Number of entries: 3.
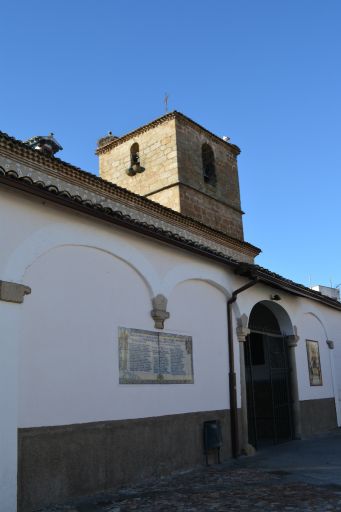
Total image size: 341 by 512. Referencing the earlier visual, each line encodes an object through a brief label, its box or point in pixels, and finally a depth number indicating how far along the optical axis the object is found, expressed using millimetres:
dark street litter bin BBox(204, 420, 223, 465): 8867
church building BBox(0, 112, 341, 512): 6086
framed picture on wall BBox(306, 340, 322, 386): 13667
